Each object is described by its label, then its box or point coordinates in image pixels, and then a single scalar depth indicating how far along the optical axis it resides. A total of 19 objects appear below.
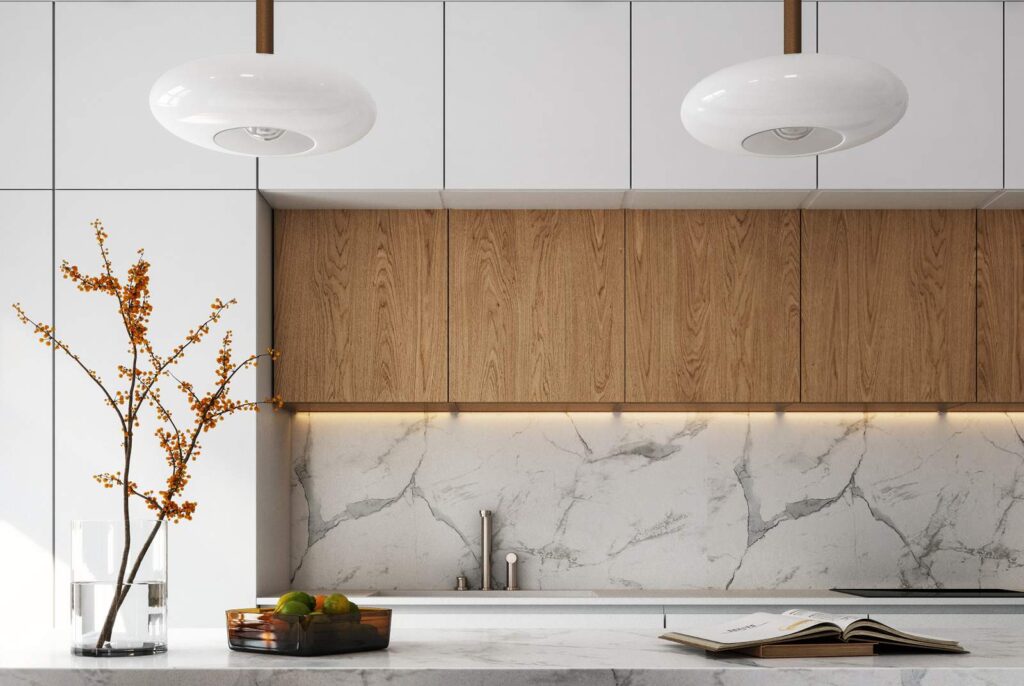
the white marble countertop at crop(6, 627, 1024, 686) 1.62
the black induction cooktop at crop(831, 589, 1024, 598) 3.39
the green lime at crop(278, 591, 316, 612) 1.81
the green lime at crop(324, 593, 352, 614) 1.78
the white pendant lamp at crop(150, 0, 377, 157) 1.59
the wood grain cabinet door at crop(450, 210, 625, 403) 3.45
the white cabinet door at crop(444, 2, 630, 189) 3.30
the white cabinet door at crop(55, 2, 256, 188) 3.29
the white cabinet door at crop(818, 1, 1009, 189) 3.31
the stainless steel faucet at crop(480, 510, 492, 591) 3.66
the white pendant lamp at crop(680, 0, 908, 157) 1.60
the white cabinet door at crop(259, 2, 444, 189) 3.30
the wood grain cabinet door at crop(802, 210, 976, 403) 3.44
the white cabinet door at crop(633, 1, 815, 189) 3.29
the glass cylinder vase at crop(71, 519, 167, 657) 1.77
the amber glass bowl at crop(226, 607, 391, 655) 1.77
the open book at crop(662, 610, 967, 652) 1.77
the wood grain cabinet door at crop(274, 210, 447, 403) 3.45
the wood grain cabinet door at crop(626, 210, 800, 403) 3.44
